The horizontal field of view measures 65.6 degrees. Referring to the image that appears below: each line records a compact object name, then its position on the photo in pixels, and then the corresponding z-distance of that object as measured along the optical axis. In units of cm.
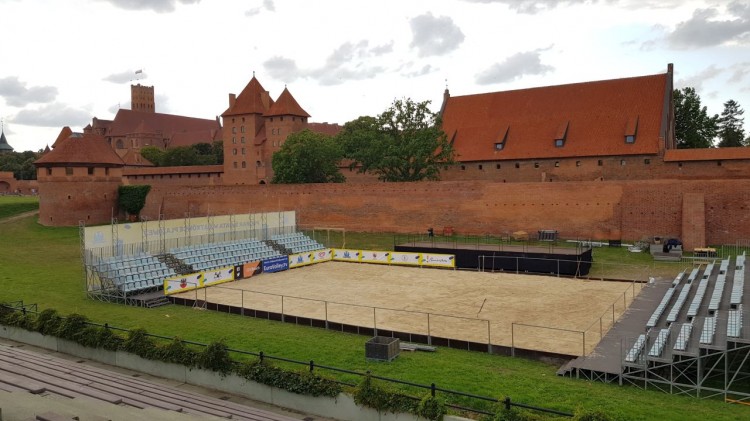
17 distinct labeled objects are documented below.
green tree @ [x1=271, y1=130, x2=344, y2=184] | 5281
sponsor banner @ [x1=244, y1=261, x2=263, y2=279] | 2962
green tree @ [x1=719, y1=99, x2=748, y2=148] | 6366
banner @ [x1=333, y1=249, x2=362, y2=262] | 3561
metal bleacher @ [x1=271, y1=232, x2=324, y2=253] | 3639
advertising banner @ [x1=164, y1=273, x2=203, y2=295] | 2453
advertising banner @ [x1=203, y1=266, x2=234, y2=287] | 2705
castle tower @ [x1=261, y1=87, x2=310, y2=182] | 6794
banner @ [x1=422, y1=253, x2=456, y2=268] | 3259
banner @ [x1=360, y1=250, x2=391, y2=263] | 3462
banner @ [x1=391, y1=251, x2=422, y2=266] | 3361
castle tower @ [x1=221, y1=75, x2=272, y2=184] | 7000
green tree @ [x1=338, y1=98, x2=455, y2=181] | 4700
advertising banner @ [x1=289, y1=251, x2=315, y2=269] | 3312
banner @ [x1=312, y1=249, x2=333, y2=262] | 3523
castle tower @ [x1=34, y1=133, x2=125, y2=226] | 5028
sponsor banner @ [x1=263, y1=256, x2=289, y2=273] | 3119
